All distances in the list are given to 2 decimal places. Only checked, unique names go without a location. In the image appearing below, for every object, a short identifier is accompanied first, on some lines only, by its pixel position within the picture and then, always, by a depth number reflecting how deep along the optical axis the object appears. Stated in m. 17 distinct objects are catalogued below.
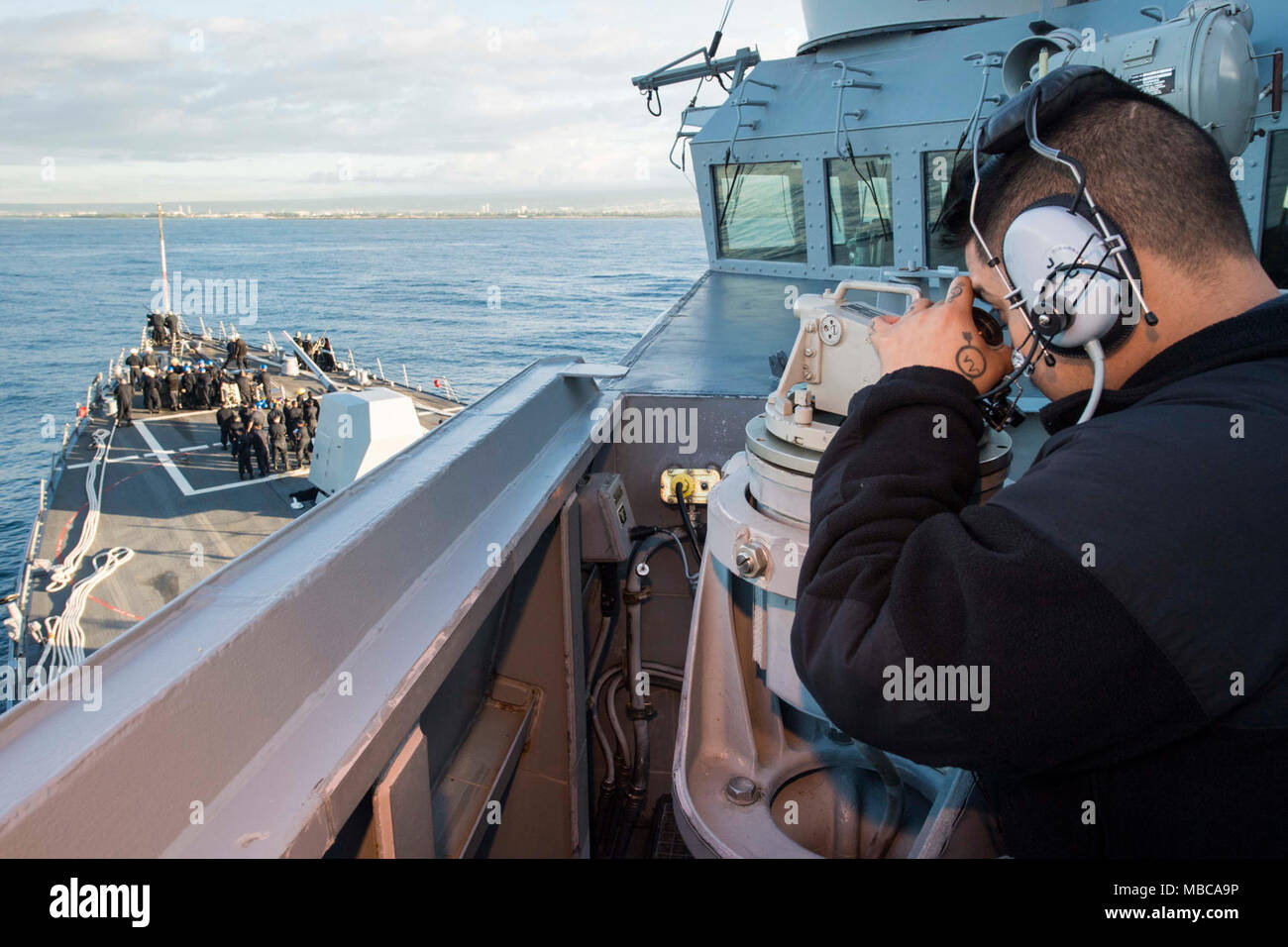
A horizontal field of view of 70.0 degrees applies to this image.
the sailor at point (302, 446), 21.69
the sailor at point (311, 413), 22.48
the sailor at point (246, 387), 25.47
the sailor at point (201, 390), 27.56
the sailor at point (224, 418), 20.98
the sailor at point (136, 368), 29.45
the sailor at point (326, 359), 33.88
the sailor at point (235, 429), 20.59
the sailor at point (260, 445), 19.77
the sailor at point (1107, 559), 0.90
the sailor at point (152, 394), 26.70
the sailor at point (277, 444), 20.45
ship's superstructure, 1.35
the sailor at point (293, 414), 22.25
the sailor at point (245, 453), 19.86
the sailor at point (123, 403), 24.90
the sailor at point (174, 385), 26.75
